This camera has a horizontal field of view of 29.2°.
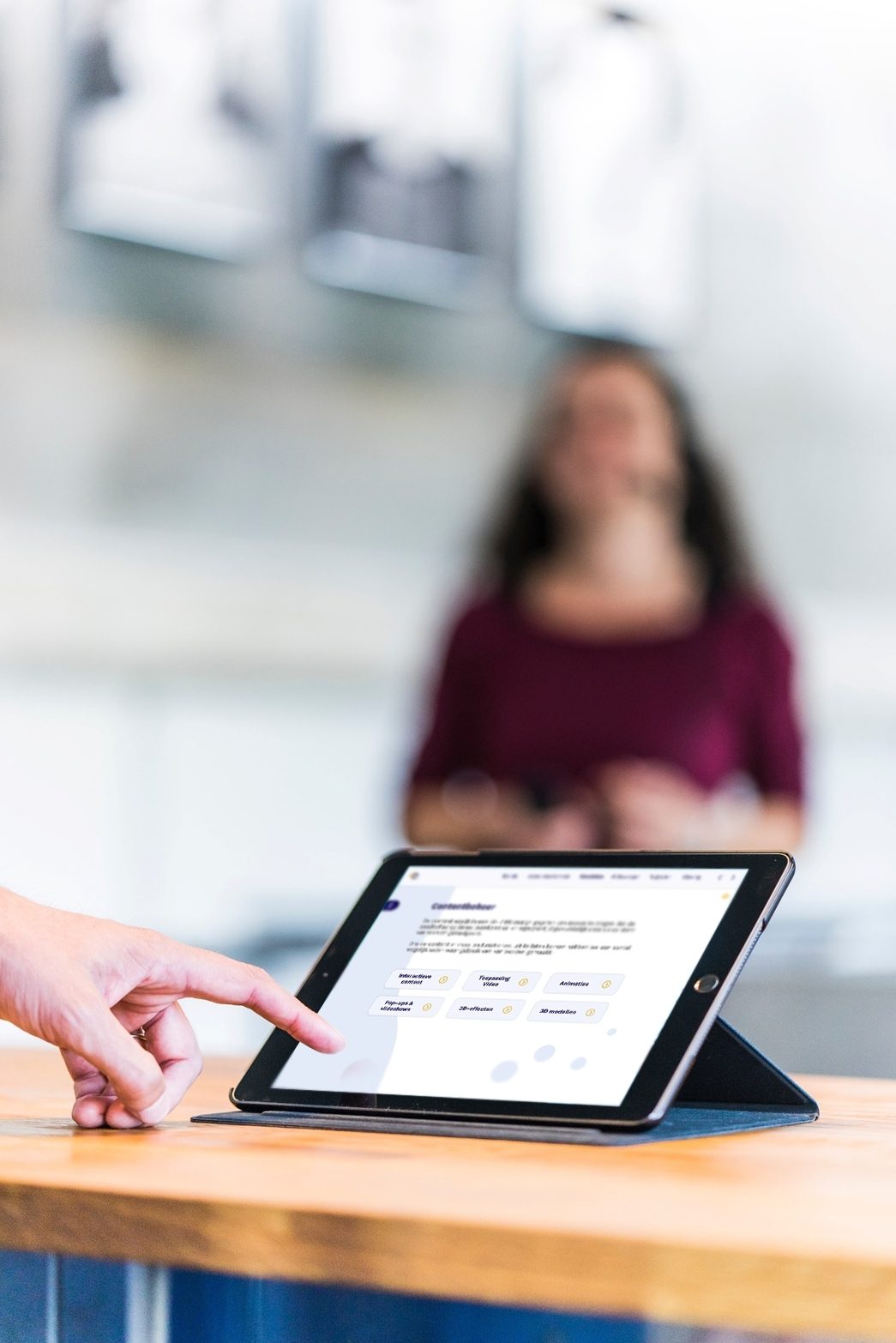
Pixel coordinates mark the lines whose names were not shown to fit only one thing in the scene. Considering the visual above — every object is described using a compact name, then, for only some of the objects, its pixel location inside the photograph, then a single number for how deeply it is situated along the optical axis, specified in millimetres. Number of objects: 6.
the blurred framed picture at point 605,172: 3775
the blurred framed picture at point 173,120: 3064
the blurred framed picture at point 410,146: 3424
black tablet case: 836
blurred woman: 2320
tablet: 851
